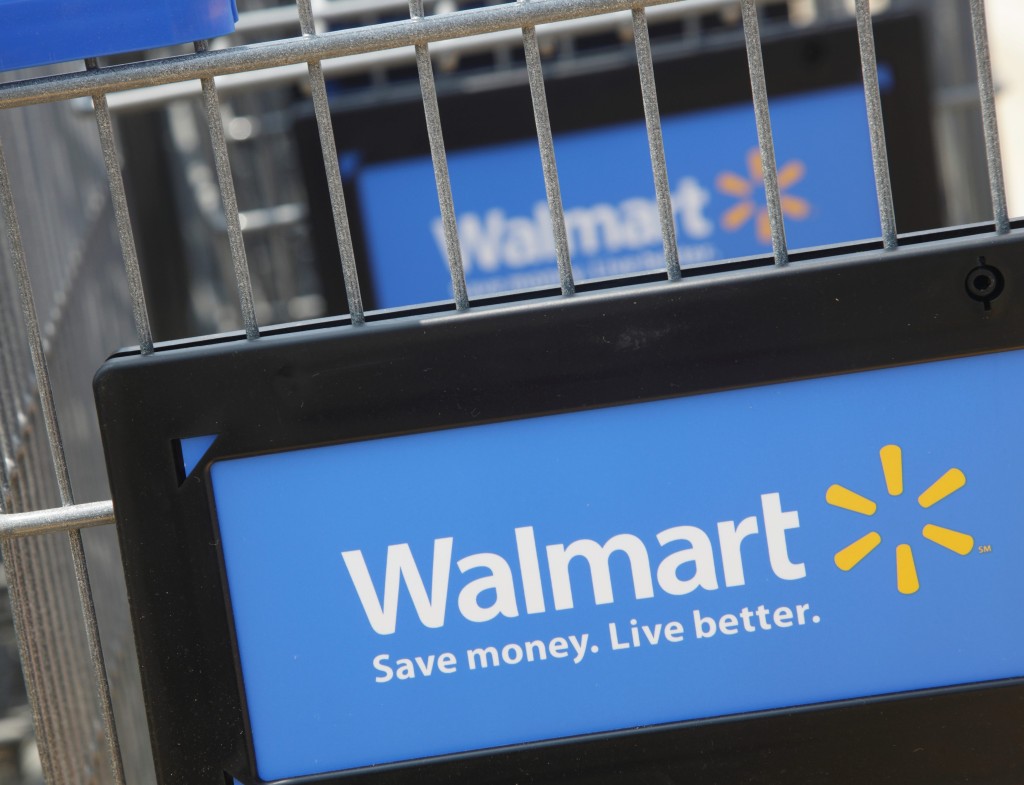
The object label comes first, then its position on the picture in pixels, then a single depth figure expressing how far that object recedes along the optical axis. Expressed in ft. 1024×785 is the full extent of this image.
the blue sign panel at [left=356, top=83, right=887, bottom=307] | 4.59
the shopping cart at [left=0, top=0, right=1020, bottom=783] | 2.98
